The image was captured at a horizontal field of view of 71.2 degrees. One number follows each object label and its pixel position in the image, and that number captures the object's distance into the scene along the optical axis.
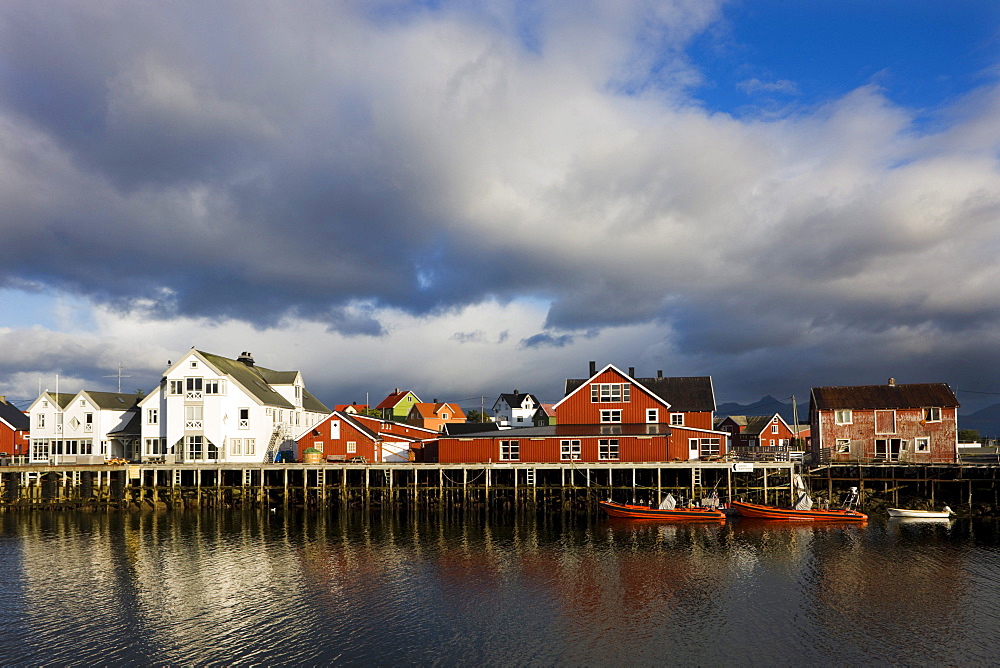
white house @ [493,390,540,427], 133.12
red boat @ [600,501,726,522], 49.94
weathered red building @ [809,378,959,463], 60.56
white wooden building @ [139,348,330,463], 63.03
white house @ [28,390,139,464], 67.69
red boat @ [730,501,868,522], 49.69
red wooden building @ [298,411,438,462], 64.38
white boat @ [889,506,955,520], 51.12
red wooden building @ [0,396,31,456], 78.81
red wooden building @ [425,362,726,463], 56.22
